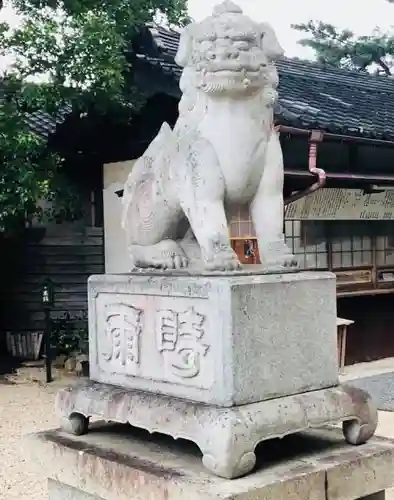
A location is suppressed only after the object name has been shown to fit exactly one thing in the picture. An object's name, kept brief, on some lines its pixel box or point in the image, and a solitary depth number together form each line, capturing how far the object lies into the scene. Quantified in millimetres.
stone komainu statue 3109
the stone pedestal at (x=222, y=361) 2873
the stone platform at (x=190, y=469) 2812
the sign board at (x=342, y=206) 9688
